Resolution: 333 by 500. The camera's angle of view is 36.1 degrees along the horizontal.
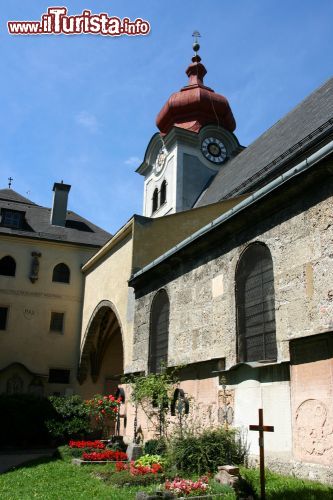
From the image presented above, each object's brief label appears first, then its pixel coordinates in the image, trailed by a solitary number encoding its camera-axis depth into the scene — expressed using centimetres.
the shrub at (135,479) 808
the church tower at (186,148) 2630
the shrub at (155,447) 1059
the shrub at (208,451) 827
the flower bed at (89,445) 1281
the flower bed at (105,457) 1107
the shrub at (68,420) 1669
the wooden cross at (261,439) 565
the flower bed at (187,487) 673
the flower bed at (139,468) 864
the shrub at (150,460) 959
